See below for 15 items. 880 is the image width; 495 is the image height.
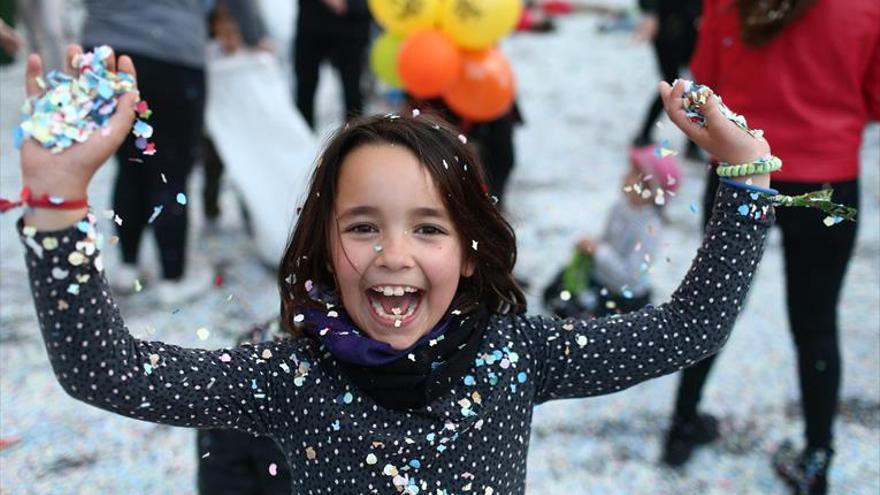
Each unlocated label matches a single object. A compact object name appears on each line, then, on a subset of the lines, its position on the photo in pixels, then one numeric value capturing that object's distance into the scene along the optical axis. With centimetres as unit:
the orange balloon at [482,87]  312
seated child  265
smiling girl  107
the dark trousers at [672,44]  438
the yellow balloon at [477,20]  300
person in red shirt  184
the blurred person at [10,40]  265
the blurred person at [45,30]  398
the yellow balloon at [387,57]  333
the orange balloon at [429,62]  308
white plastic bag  318
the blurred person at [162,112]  266
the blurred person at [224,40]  318
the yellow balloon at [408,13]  310
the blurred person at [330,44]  376
